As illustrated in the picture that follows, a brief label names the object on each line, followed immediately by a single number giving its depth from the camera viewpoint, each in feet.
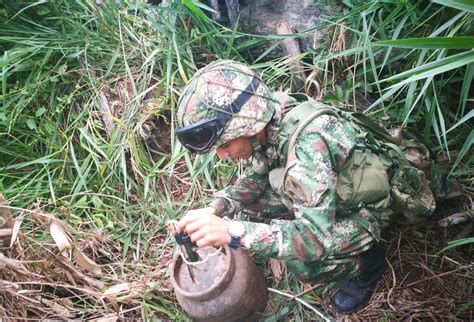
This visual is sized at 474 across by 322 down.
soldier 7.07
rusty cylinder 8.06
